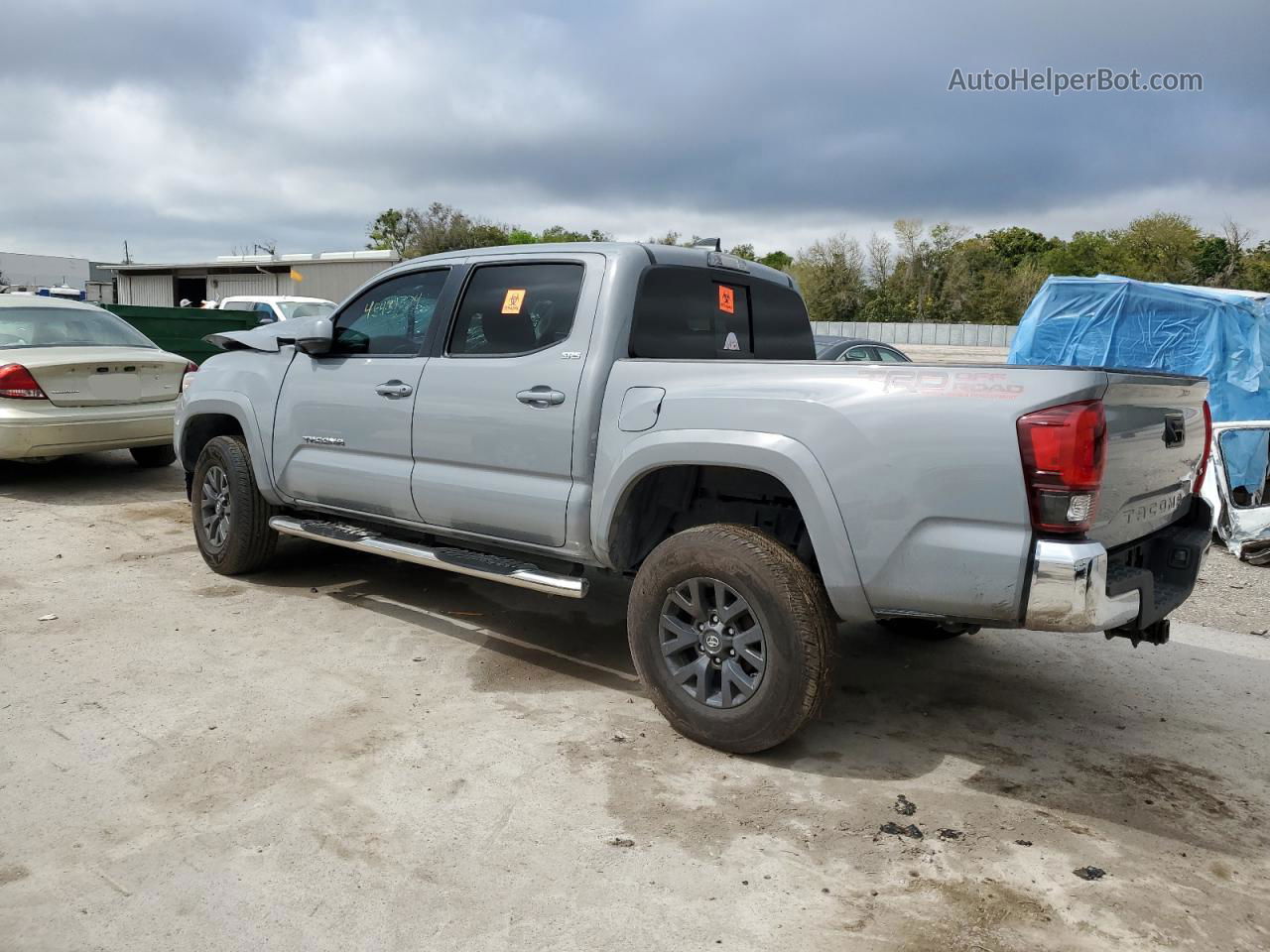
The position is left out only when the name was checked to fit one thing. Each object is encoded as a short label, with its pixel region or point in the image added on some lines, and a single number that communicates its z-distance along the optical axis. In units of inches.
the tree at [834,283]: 2496.3
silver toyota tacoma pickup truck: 121.7
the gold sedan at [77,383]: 312.7
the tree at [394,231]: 2477.9
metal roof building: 1504.7
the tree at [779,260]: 3103.3
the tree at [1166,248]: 2224.4
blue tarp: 414.6
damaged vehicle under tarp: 301.9
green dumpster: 492.4
